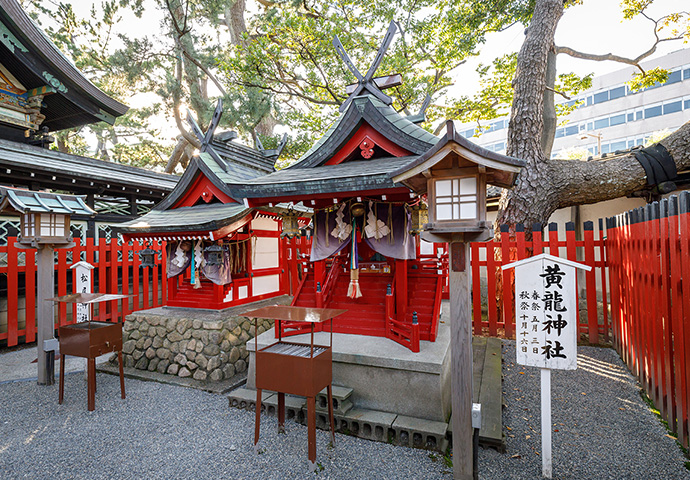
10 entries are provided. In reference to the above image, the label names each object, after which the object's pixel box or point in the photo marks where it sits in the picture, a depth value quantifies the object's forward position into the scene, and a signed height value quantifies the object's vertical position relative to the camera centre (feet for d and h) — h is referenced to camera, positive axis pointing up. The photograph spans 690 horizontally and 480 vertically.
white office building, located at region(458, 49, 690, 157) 90.33 +37.48
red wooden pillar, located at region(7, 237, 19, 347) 24.36 -3.03
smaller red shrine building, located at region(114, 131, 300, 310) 23.17 +0.78
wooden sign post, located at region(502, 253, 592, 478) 11.66 -2.80
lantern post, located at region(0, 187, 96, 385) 19.01 +0.64
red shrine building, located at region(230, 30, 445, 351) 18.54 +1.92
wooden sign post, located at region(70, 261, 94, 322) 21.33 -2.04
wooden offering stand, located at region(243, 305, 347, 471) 12.23 -4.62
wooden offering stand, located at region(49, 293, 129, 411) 16.75 -4.69
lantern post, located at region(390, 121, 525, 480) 11.37 +0.38
